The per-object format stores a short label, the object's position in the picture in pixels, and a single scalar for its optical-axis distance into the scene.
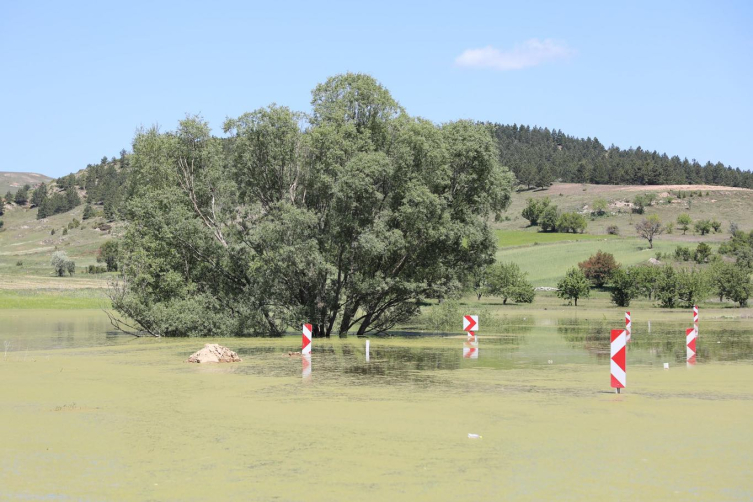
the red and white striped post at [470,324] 31.75
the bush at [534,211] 149.88
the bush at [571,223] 138.50
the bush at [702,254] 93.35
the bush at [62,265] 104.25
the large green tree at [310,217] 34.62
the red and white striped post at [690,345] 23.66
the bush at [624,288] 71.81
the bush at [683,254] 94.00
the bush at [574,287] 74.44
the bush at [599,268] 86.19
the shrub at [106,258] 101.69
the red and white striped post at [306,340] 22.75
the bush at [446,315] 36.25
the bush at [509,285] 77.38
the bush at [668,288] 69.06
